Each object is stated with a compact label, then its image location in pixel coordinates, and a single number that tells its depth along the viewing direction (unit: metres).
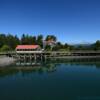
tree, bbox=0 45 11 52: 41.63
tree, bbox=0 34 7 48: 45.26
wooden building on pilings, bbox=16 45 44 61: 37.65
